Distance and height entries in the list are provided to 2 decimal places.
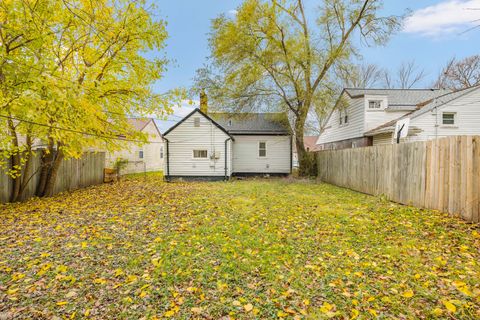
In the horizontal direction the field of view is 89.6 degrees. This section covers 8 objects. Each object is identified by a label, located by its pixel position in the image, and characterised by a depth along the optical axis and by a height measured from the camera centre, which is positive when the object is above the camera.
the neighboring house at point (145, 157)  20.37 -0.08
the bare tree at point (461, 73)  23.76 +8.39
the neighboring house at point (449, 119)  13.84 +2.07
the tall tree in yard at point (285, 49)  14.52 +6.54
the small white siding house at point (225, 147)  15.06 +0.56
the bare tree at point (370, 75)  29.95 +10.01
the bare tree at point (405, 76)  29.02 +9.67
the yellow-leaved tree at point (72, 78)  5.77 +2.37
